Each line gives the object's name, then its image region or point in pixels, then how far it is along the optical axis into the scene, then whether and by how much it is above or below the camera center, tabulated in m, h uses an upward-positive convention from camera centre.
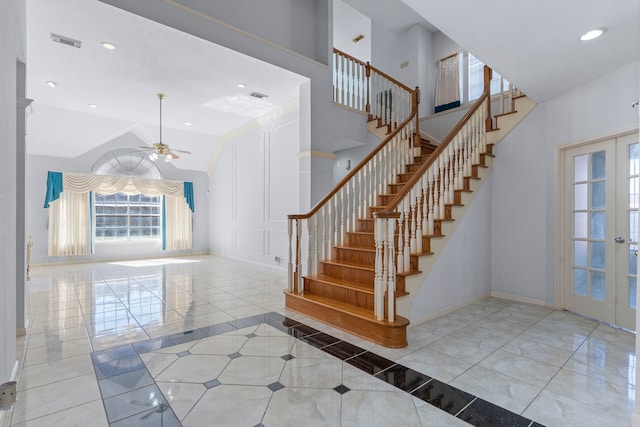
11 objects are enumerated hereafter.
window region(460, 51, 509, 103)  6.69 +2.92
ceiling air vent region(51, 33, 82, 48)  3.87 +2.16
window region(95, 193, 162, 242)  8.33 -0.14
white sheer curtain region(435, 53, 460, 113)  7.00 +2.94
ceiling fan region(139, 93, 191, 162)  5.62 +1.13
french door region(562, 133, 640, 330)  3.27 -0.18
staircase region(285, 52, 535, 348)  2.94 -0.17
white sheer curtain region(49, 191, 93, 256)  7.39 -0.30
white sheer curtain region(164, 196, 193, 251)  9.01 -0.35
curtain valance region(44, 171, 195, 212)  7.36 +0.69
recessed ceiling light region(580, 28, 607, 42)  2.49 +1.45
